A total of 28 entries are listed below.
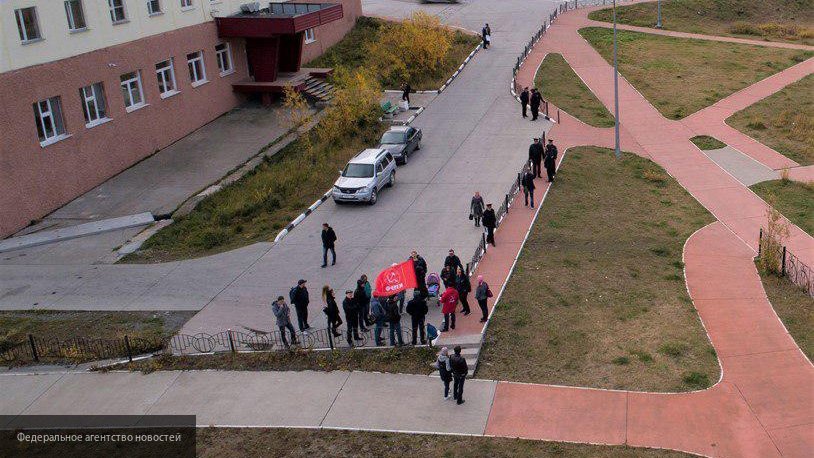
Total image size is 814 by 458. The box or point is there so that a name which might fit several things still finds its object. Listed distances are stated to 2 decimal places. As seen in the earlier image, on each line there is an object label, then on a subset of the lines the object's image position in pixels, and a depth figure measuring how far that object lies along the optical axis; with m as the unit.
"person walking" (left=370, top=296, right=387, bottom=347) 19.17
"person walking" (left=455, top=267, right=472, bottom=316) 20.25
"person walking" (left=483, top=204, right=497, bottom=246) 24.61
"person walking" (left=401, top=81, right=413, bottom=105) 40.79
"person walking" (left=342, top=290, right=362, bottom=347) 19.05
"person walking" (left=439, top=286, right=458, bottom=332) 19.15
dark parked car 33.12
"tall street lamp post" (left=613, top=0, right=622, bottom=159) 34.22
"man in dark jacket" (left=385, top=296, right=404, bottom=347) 18.77
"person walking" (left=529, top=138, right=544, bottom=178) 29.84
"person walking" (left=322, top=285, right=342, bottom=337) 19.41
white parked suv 29.02
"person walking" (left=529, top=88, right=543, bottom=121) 37.47
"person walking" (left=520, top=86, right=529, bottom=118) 38.03
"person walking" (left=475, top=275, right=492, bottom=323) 19.53
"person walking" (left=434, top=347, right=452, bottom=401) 16.84
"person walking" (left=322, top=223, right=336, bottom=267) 23.77
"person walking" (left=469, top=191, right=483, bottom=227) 26.05
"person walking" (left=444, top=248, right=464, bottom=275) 21.19
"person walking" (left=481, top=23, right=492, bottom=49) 50.56
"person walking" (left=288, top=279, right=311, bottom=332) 19.75
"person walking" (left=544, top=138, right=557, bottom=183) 30.12
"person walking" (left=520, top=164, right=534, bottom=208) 27.53
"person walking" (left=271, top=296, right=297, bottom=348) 19.23
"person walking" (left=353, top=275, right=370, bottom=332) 19.70
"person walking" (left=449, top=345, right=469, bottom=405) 16.61
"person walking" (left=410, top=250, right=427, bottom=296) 20.42
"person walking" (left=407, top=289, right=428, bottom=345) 18.88
